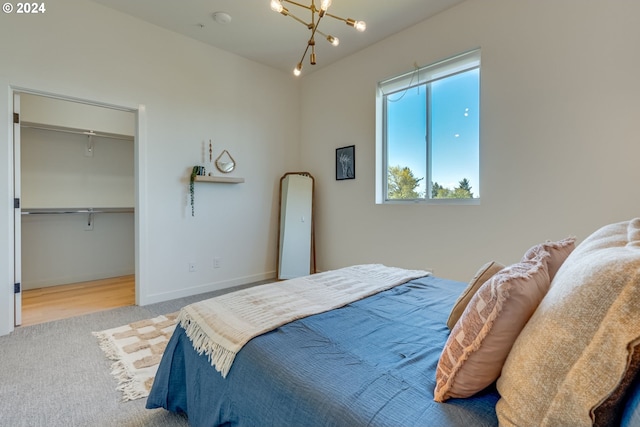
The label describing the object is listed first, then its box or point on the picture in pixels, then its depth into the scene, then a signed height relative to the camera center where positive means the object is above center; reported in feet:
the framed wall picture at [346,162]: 12.57 +2.00
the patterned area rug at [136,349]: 5.96 -3.34
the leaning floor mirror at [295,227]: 13.58 -0.78
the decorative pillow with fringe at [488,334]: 2.57 -1.08
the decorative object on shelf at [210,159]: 12.09 +2.03
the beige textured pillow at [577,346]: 1.89 -0.93
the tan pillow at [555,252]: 3.59 -0.54
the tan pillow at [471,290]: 3.93 -1.06
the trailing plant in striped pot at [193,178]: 11.48 +1.21
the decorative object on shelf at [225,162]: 12.32 +1.95
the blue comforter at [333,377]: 2.62 -1.68
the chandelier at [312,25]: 5.73 +3.84
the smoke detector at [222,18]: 9.86 +6.36
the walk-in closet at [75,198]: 12.24 +0.51
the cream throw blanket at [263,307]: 3.92 -1.52
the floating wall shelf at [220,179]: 11.46 +1.21
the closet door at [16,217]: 8.53 -0.20
